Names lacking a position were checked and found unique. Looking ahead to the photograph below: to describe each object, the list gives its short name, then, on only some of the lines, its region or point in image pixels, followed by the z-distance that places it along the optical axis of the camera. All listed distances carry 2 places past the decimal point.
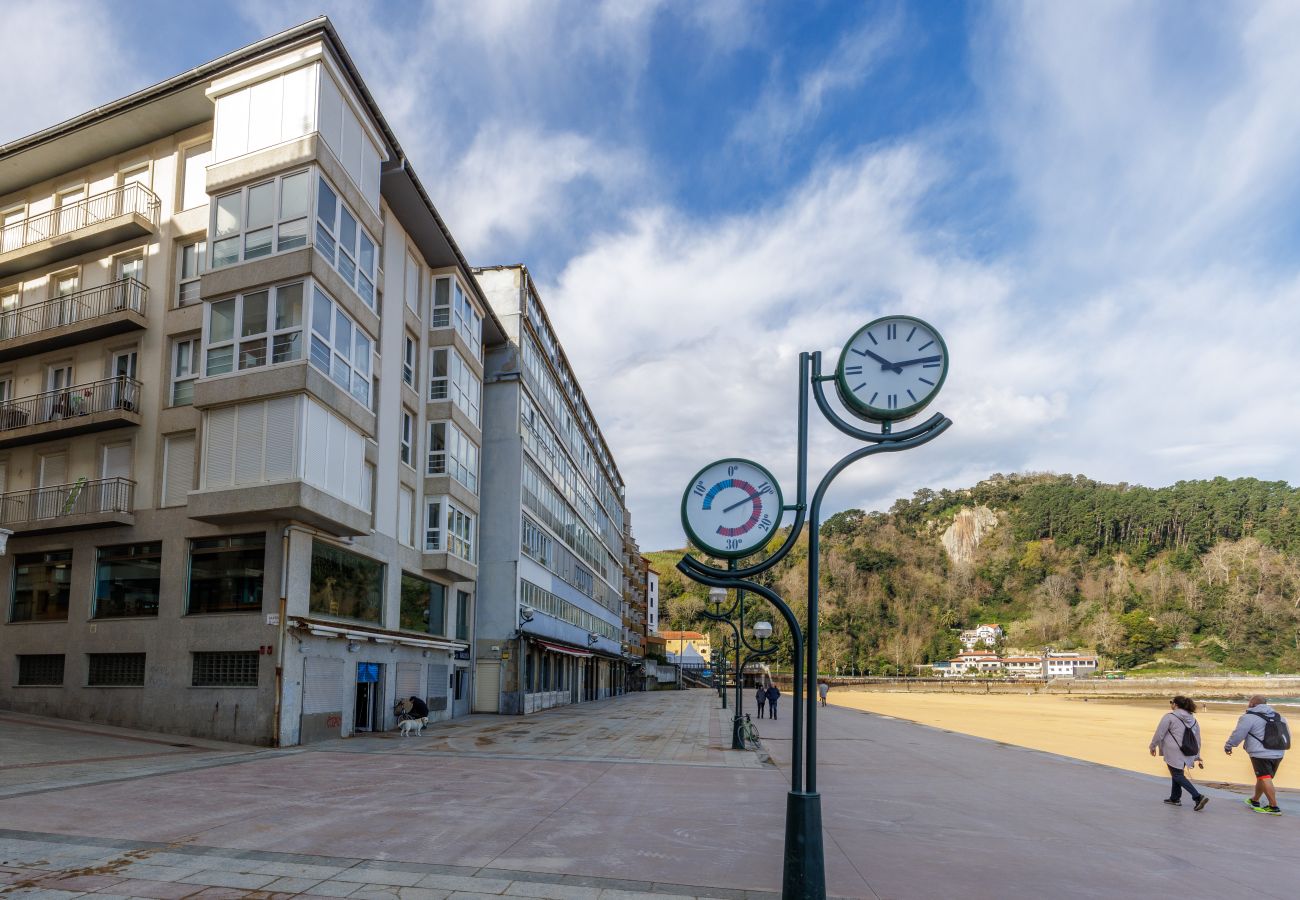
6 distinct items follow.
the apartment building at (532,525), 37.75
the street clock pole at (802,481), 6.64
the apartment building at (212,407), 20.94
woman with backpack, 12.59
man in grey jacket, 12.16
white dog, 24.11
